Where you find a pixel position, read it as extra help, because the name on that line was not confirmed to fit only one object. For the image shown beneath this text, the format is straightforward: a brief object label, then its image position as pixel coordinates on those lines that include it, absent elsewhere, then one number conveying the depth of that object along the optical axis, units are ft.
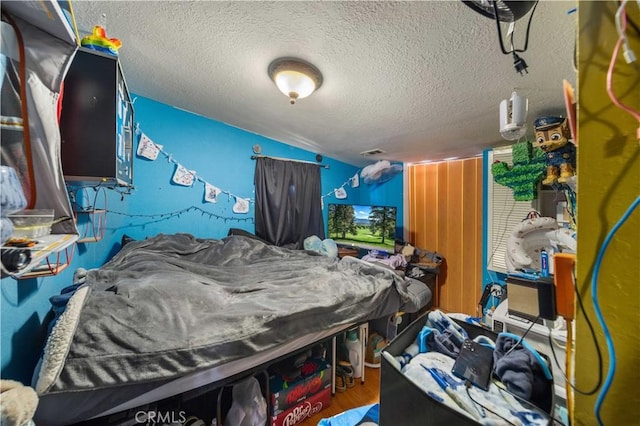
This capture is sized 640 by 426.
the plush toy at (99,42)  3.23
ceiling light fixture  4.68
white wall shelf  1.59
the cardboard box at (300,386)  4.45
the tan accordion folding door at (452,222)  8.79
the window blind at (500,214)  7.38
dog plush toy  4.32
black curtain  9.64
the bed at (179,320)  2.76
